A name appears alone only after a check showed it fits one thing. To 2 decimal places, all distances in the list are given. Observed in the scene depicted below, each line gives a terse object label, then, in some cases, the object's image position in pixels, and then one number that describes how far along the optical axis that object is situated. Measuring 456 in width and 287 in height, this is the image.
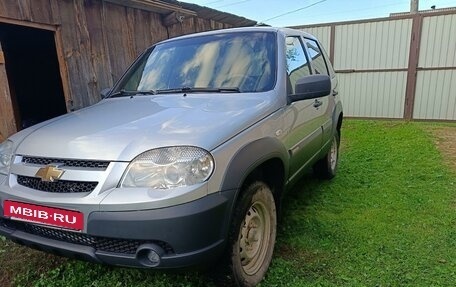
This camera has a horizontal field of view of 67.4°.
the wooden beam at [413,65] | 9.10
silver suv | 1.73
